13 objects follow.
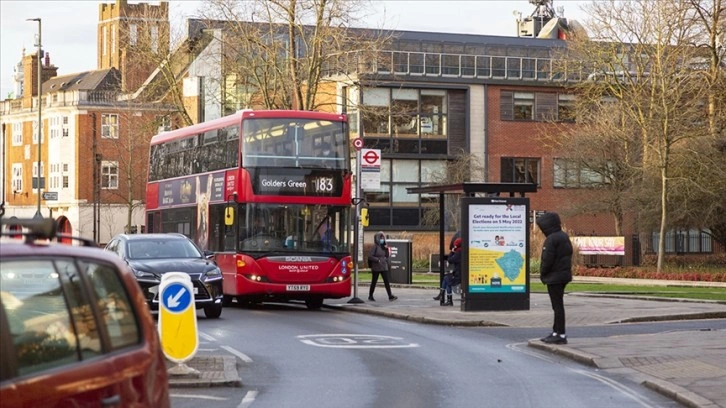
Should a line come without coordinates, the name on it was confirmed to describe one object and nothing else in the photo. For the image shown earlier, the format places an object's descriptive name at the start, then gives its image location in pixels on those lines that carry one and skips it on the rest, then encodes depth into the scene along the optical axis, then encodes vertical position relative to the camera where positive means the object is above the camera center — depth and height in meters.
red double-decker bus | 28.81 +0.49
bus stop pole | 30.12 +0.15
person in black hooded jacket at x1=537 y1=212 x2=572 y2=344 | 18.62 -0.58
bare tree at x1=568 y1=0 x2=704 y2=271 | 48.19 +5.47
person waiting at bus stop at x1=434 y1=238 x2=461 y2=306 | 28.43 -0.99
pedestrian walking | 31.26 -0.74
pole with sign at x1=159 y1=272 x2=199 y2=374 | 13.45 -0.91
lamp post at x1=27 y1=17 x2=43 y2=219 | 61.90 +8.20
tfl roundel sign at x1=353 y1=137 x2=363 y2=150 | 30.50 +1.91
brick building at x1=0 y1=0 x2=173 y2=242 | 92.56 +6.09
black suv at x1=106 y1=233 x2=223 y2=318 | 24.02 -0.61
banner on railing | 53.56 -0.64
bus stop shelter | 25.58 +0.77
